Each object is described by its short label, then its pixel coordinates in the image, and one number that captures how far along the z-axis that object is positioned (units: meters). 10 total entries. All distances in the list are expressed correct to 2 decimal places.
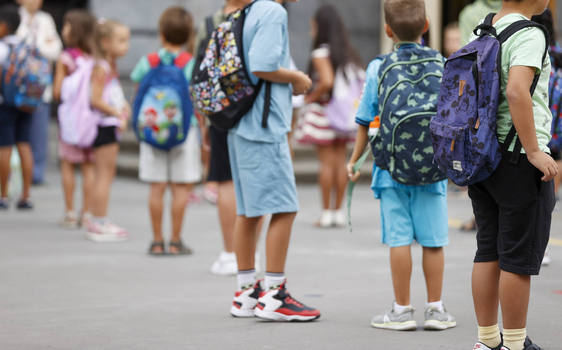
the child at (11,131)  19.12
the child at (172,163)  14.41
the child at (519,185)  7.39
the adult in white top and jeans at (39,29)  21.84
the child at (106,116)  16.30
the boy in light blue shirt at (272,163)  9.99
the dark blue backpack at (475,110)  7.56
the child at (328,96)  17.67
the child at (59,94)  17.19
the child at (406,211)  9.47
